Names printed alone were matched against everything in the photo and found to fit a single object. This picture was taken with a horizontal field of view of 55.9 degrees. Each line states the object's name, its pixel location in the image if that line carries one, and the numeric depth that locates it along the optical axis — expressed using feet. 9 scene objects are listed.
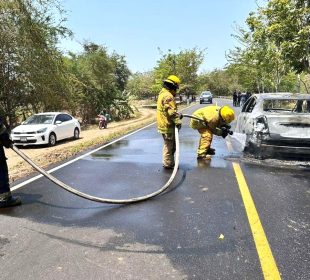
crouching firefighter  21.32
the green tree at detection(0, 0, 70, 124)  45.60
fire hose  13.51
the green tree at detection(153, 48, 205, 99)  128.57
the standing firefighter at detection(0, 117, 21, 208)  13.29
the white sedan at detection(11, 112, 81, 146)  36.65
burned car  19.70
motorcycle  56.58
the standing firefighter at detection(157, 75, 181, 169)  18.90
